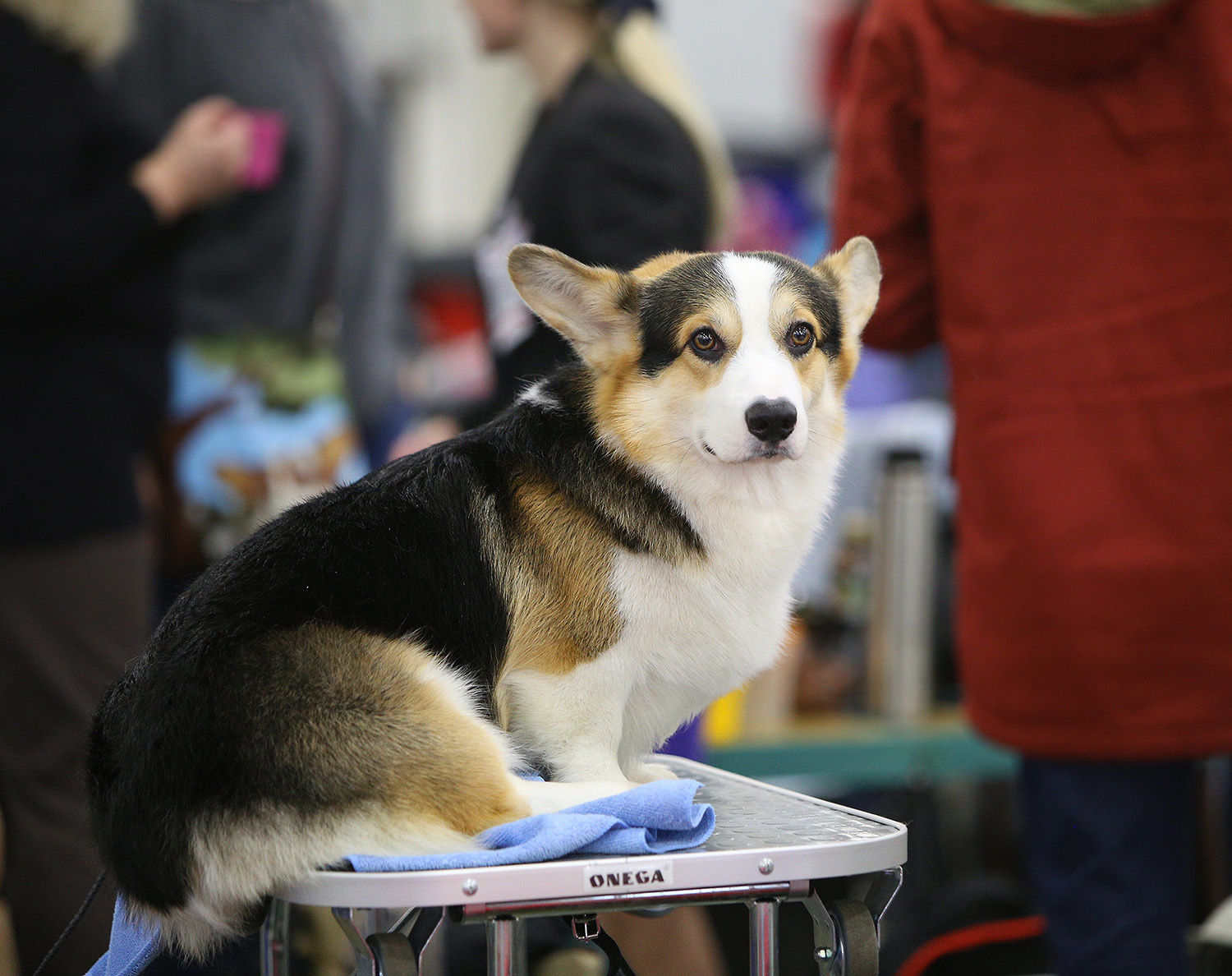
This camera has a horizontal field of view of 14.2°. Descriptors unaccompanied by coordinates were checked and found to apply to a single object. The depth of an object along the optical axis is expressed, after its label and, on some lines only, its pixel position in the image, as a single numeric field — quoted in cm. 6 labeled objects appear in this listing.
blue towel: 321
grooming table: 320
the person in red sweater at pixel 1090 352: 360
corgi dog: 322
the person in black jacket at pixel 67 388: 381
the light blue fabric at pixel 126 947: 326
